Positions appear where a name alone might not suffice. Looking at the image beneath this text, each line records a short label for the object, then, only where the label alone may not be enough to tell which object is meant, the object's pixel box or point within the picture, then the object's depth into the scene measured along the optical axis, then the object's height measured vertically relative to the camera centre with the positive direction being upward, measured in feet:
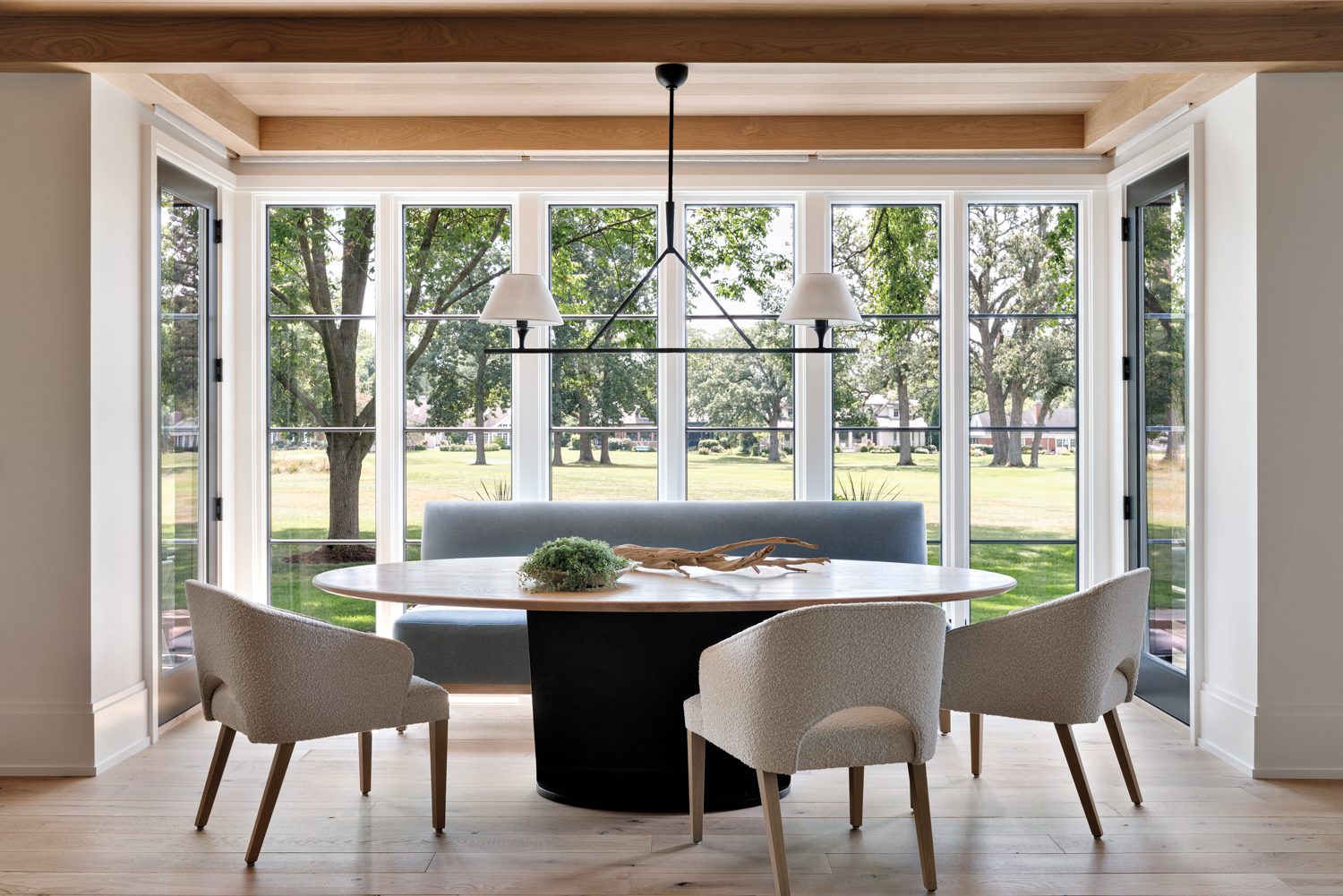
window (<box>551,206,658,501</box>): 14.39 +1.11
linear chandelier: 9.68 +1.46
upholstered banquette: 13.35 -1.10
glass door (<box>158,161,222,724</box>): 12.11 +0.43
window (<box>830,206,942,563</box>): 14.37 +1.20
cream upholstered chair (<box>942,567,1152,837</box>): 8.39 -1.92
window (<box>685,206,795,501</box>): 14.43 +1.00
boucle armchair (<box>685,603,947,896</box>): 7.00 -1.84
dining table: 9.24 -2.30
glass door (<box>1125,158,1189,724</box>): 12.07 +0.30
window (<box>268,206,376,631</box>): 14.33 +0.74
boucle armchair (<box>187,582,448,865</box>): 7.82 -1.87
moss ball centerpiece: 8.60 -1.09
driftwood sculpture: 9.82 -1.18
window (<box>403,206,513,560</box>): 14.39 +1.26
